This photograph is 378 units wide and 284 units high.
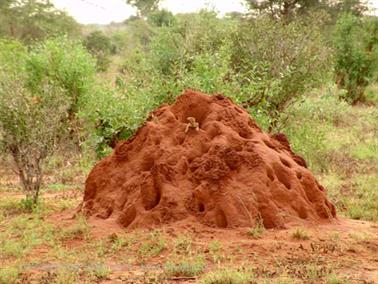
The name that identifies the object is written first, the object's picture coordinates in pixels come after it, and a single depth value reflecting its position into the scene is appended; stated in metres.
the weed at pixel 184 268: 5.64
